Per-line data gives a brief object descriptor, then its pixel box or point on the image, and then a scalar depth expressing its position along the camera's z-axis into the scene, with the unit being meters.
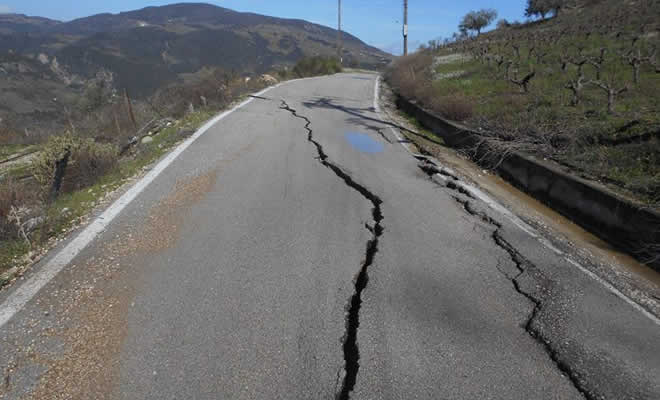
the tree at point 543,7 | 26.56
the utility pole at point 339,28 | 36.81
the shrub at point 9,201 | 3.63
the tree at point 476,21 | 34.16
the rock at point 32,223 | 3.74
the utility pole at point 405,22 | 28.16
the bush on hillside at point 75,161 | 5.51
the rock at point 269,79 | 17.42
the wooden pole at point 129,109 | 11.99
